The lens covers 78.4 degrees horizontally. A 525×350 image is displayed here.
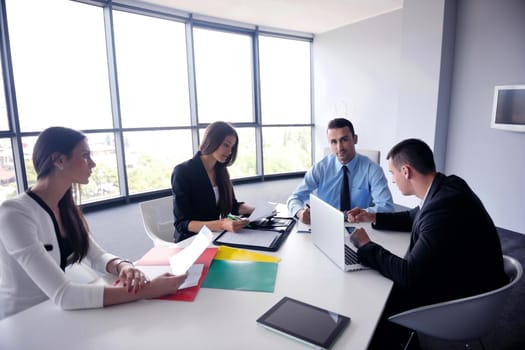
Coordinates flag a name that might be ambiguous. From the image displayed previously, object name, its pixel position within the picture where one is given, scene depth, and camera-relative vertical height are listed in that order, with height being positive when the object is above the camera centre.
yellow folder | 1.40 -0.59
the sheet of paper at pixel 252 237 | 1.55 -0.58
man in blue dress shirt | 2.14 -0.41
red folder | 1.11 -0.60
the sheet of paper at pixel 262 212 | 1.70 -0.48
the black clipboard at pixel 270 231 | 1.51 -0.58
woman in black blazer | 1.86 -0.38
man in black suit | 1.13 -0.48
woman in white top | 1.05 -0.44
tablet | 0.87 -0.58
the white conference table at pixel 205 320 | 0.88 -0.60
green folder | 1.17 -0.59
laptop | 1.24 -0.49
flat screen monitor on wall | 3.33 +0.09
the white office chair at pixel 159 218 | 1.95 -0.60
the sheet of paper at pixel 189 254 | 1.19 -0.51
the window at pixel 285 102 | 6.16 +0.36
